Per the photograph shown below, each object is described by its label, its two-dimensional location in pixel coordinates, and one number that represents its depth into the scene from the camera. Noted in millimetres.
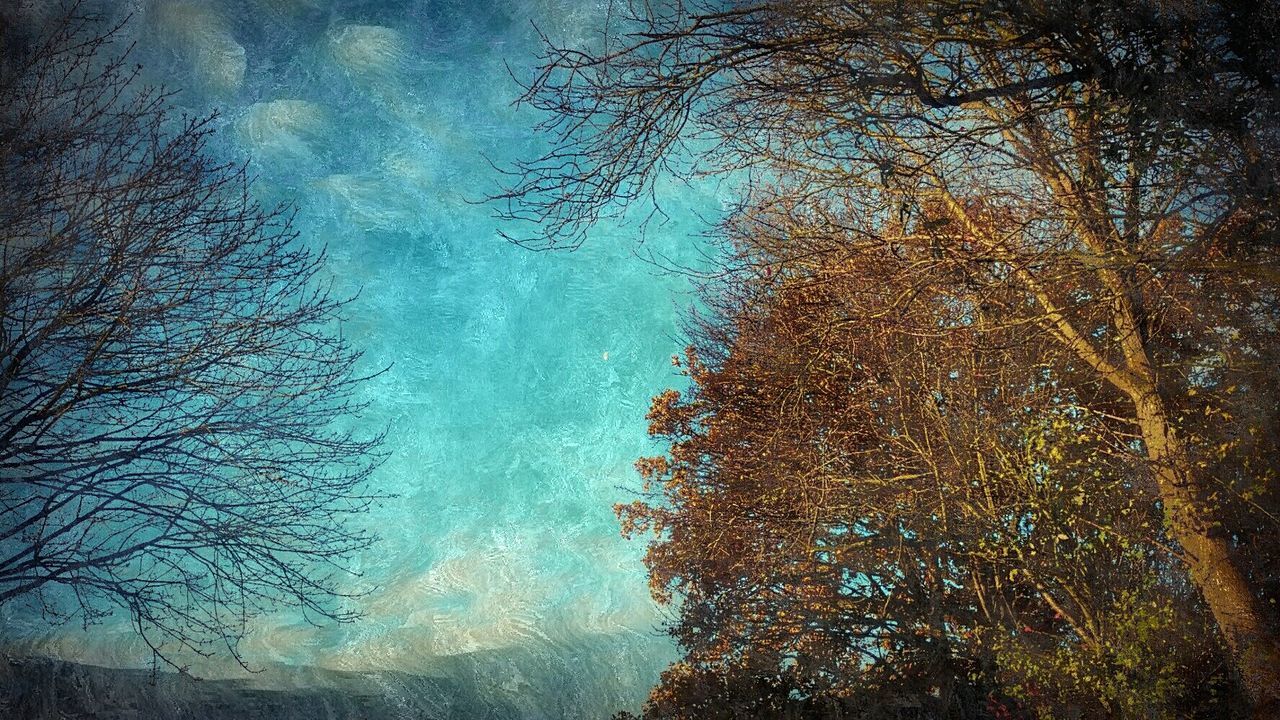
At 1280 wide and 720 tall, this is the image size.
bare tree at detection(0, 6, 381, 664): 7461
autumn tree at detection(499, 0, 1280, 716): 4852
